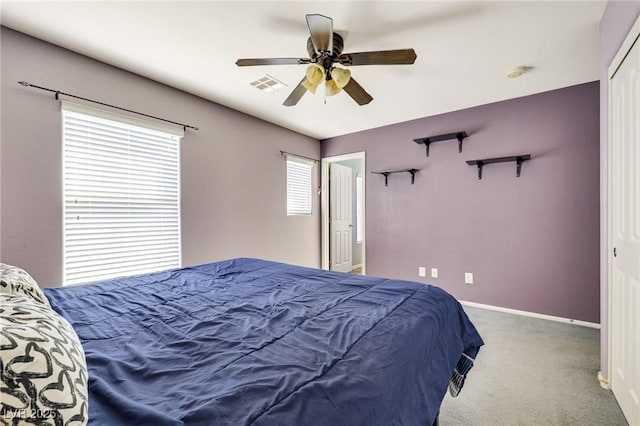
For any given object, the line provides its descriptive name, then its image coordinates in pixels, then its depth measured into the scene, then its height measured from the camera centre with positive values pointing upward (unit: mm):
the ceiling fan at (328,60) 1738 +1023
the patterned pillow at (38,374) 455 -288
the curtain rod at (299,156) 4287 +894
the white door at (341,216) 5125 -103
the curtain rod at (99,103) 2096 +945
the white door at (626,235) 1418 -139
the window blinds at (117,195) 2324 +154
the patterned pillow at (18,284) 1006 -266
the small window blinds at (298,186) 4461 +412
